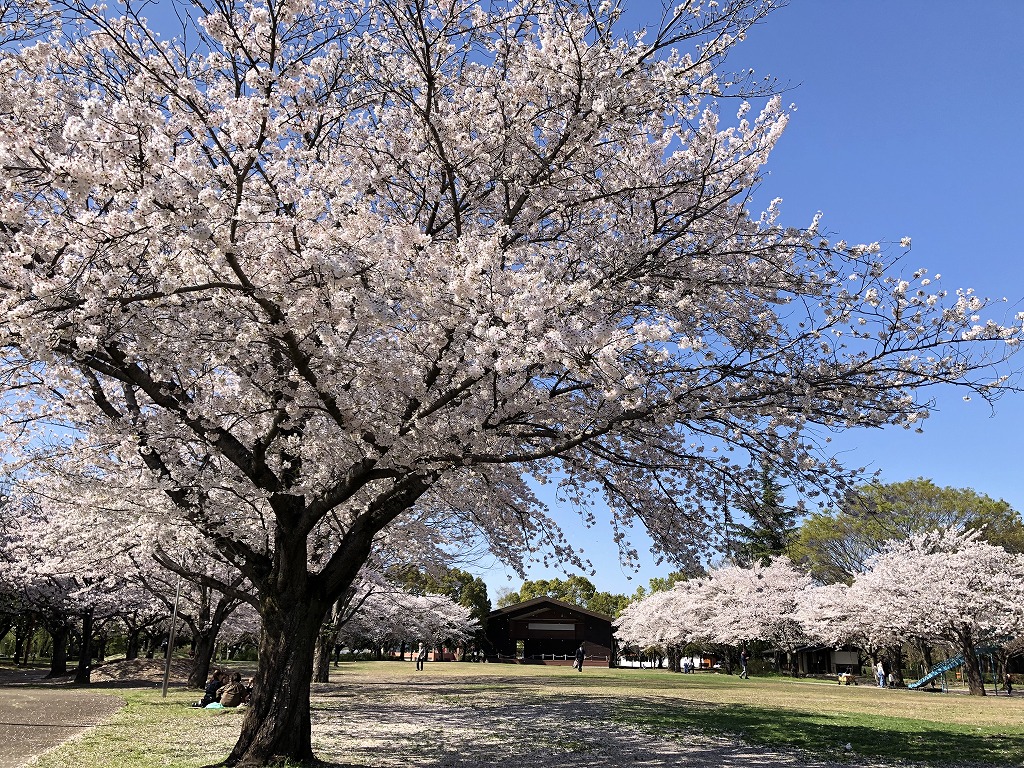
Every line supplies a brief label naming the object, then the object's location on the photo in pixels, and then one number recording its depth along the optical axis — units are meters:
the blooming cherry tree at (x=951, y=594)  27.39
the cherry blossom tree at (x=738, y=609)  41.97
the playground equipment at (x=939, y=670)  32.03
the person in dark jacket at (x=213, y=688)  14.61
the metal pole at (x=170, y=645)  16.57
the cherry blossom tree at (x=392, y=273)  5.56
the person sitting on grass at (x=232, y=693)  14.59
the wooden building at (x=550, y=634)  56.97
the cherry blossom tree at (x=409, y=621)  40.69
